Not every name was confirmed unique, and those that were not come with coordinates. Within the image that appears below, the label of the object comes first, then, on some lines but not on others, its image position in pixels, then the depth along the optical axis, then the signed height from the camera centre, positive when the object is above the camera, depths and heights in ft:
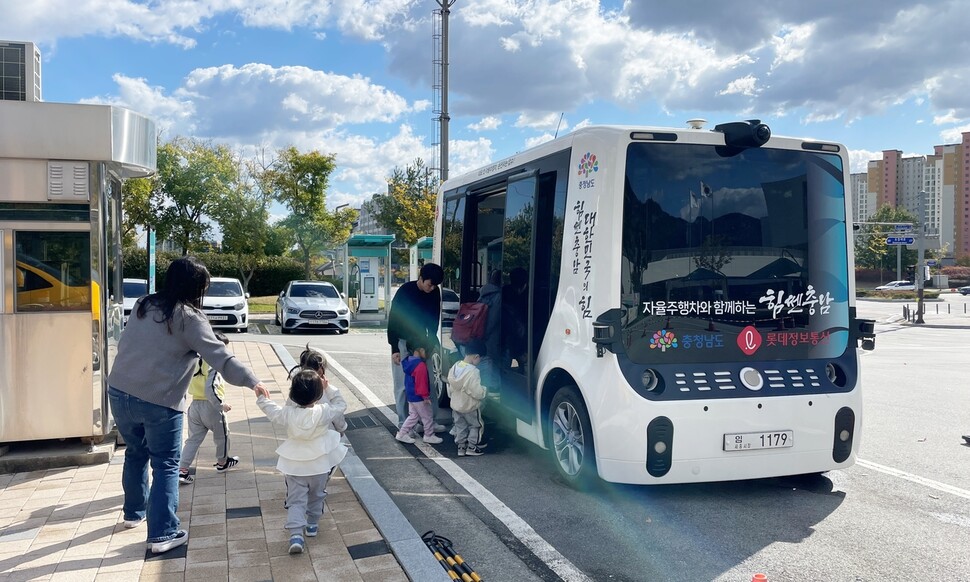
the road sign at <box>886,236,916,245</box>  120.78 +7.39
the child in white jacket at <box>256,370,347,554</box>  14.52 -3.18
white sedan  69.00 -2.29
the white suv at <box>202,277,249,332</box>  66.44 -2.00
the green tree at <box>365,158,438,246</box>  111.75 +15.27
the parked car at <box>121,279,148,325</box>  63.41 -0.37
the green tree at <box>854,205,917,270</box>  255.50 +12.62
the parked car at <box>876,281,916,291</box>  227.08 +0.00
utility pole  73.97 +19.32
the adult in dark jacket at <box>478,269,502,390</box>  22.81 -1.33
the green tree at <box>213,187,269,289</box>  108.06 +9.06
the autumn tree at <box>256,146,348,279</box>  111.65 +14.03
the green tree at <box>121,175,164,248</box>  103.50 +11.49
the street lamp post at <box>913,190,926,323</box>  112.27 +6.12
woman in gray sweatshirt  13.79 -1.62
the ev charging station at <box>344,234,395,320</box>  87.81 +1.89
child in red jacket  23.17 -3.43
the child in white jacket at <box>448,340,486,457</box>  21.71 -3.27
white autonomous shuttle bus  17.12 -0.53
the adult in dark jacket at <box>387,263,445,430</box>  24.17 -0.92
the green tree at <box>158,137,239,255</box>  107.45 +13.94
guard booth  19.22 +0.48
